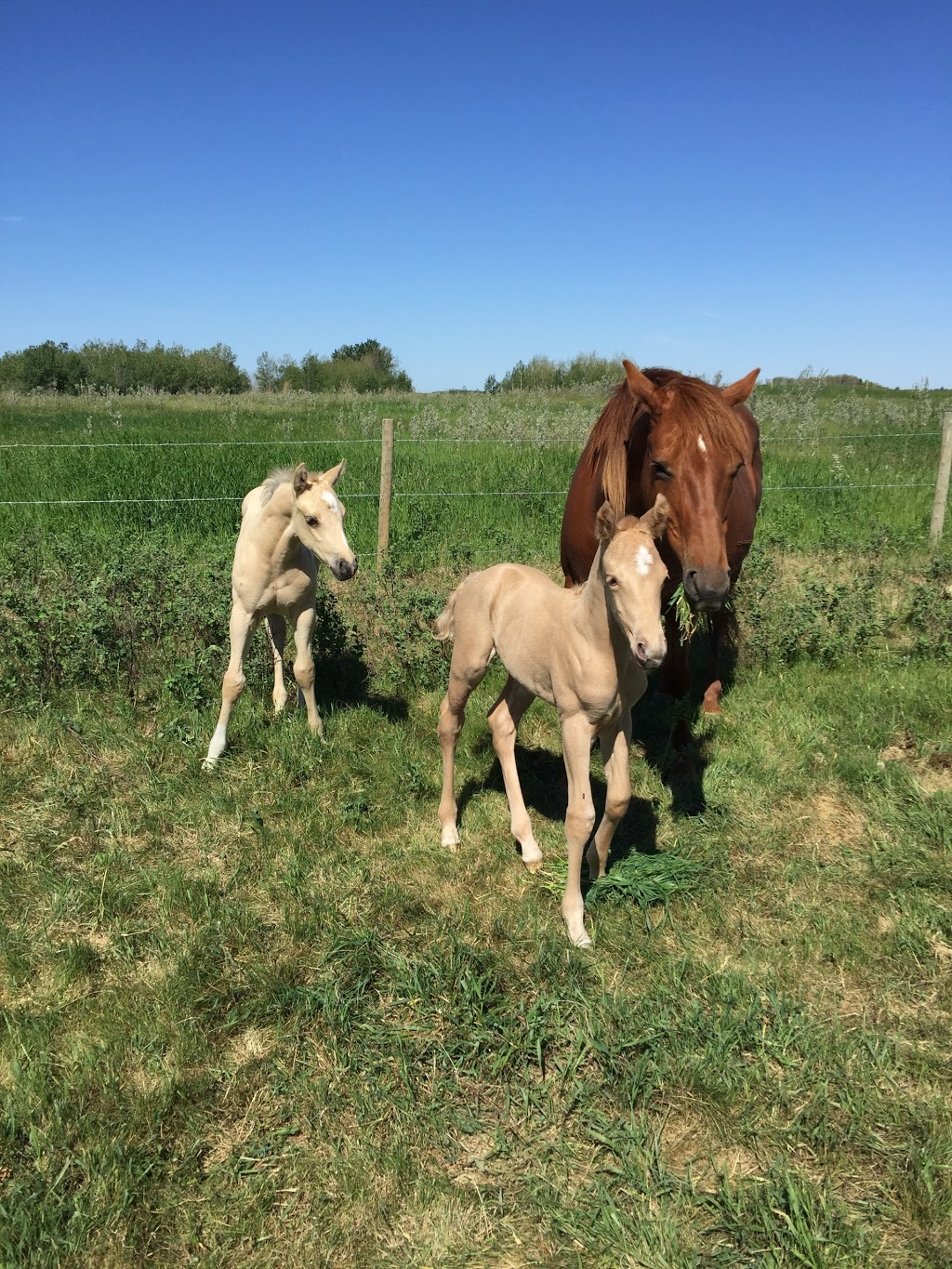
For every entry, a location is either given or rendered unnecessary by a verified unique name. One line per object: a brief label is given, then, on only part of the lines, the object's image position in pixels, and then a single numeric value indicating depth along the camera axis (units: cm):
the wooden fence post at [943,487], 939
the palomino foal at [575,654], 279
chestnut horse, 325
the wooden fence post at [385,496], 776
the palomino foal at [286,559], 441
